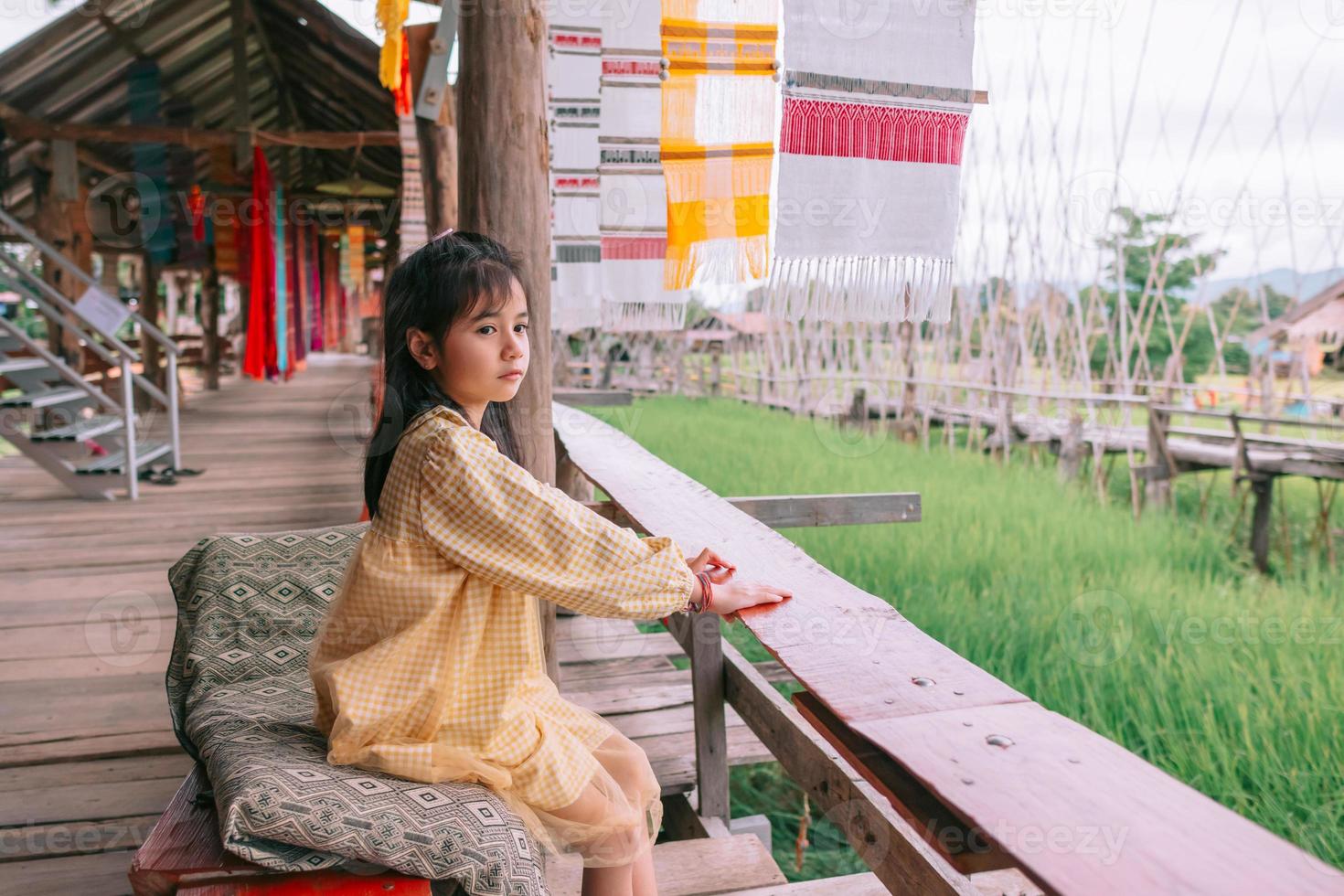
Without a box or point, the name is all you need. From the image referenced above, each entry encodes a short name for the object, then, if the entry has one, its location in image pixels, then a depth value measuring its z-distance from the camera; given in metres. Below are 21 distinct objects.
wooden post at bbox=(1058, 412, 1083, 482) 6.00
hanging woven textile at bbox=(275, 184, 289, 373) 8.08
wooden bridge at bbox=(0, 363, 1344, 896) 0.82
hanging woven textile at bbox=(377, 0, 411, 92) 3.31
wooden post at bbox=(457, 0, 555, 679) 1.98
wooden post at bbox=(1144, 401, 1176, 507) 5.78
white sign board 4.90
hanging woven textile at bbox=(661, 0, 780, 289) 2.37
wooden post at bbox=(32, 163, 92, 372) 6.76
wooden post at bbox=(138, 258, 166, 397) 9.23
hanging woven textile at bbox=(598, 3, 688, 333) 2.66
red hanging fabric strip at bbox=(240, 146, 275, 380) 7.39
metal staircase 4.57
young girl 1.26
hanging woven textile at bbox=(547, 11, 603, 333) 2.66
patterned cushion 1.09
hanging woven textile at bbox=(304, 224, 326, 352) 12.45
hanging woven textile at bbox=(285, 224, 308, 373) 10.27
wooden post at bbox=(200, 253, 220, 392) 10.02
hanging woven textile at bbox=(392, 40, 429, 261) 4.48
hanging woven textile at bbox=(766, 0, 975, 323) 2.11
